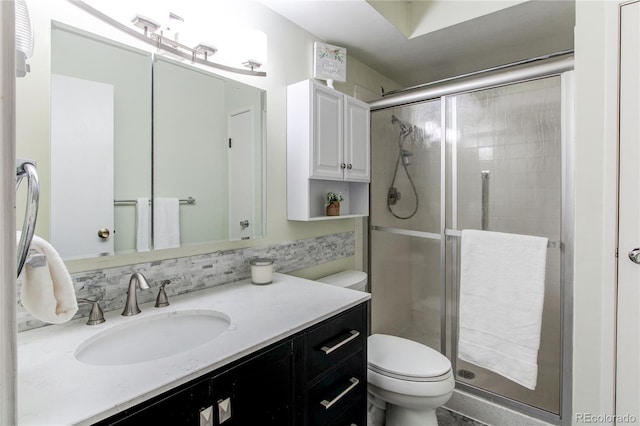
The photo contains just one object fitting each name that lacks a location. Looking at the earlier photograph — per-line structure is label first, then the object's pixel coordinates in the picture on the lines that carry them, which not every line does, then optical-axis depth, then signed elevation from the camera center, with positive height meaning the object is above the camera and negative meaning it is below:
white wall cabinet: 1.74 +0.37
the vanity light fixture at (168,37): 1.13 +0.67
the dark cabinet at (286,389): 0.76 -0.52
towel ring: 0.54 +0.00
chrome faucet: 1.11 -0.30
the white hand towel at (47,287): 0.62 -0.16
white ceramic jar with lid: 1.51 -0.30
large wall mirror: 1.04 +0.22
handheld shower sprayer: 2.25 +0.36
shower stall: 1.65 +0.07
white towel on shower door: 1.66 -0.52
